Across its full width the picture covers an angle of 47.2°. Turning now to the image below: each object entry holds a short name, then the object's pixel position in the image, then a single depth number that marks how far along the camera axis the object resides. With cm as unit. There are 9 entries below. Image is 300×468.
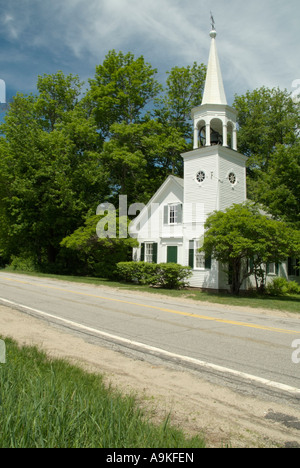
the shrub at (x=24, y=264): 3419
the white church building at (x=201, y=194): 2183
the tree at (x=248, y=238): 1659
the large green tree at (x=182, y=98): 3753
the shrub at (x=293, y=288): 2284
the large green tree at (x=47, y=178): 3170
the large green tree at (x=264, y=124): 3775
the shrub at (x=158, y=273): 2019
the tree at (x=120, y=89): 3578
